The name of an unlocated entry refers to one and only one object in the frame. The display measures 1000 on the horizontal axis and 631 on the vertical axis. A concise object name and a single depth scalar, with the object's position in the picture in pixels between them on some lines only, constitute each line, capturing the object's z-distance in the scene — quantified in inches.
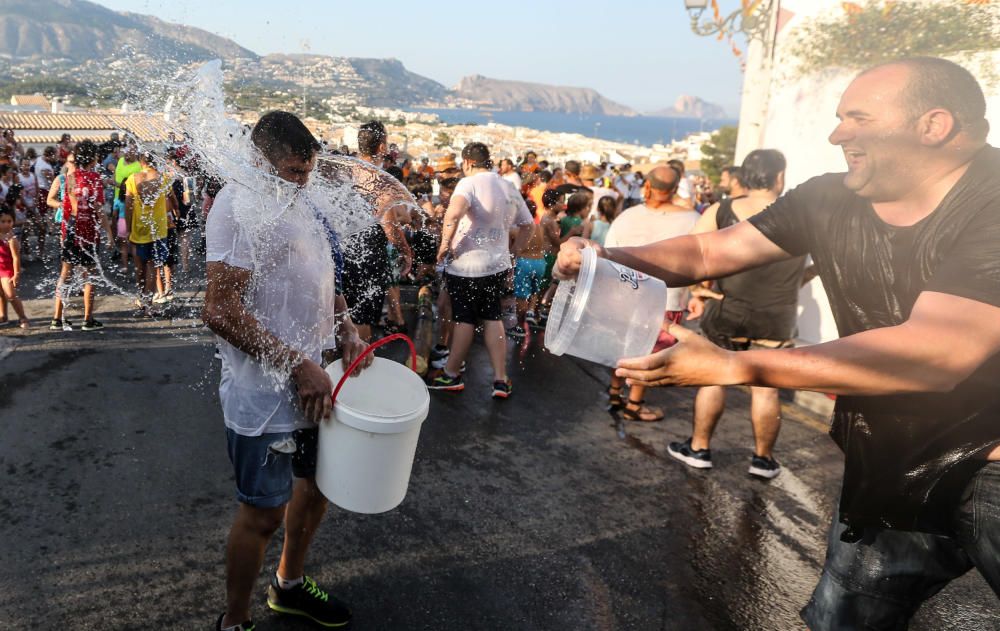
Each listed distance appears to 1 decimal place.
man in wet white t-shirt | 81.5
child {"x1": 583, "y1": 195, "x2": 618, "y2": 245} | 303.9
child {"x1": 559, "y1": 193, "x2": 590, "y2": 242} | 273.2
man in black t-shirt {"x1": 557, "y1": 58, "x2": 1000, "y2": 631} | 59.1
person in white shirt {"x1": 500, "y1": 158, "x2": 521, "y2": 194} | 396.7
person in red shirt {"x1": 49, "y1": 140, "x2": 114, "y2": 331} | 233.1
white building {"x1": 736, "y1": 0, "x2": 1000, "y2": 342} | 256.4
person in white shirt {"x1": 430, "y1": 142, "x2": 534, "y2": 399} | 194.7
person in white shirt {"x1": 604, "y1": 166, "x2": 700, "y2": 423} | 182.2
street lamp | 277.1
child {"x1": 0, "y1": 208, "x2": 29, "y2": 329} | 229.9
